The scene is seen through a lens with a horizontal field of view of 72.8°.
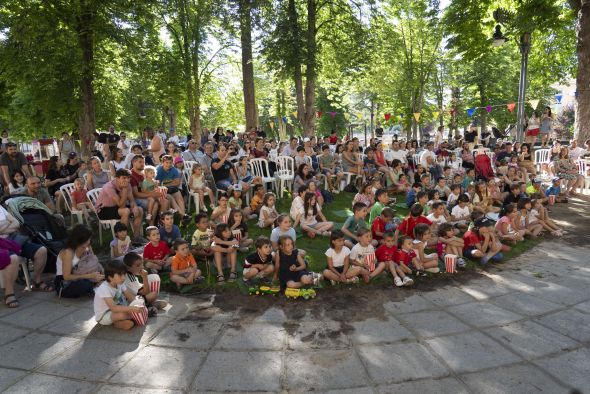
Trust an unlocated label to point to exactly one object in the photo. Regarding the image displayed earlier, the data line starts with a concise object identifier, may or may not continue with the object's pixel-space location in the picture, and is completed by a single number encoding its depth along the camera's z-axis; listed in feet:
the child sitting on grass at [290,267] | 16.66
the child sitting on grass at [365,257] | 17.65
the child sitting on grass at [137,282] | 15.07
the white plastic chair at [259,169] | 31.30
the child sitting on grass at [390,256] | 17.56
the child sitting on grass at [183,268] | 17.04
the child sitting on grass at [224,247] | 18.01
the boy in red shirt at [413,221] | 21.20
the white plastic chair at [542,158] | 42.77
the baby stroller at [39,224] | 18.02
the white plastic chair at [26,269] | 16.60
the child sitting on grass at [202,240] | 19.10
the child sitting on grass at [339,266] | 17.26
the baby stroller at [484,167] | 34.01
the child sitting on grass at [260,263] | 17.34
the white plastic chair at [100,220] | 21.29
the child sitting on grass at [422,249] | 18.54
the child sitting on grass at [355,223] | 21.33
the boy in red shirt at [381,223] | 20.93
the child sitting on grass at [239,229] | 20.72
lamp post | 36.94
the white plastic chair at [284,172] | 31.42
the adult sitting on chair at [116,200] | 21.09
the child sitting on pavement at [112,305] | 13.35
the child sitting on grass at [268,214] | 24.09
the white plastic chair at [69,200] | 23.30
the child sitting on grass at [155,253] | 17.69
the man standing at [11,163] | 25.23
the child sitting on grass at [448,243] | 19.79
